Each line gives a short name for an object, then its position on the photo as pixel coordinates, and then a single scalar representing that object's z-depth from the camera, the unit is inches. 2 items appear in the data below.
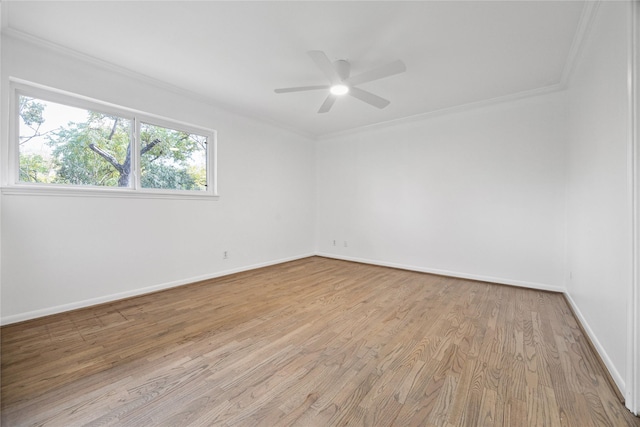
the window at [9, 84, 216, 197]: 93.5
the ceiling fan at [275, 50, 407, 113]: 84.5
